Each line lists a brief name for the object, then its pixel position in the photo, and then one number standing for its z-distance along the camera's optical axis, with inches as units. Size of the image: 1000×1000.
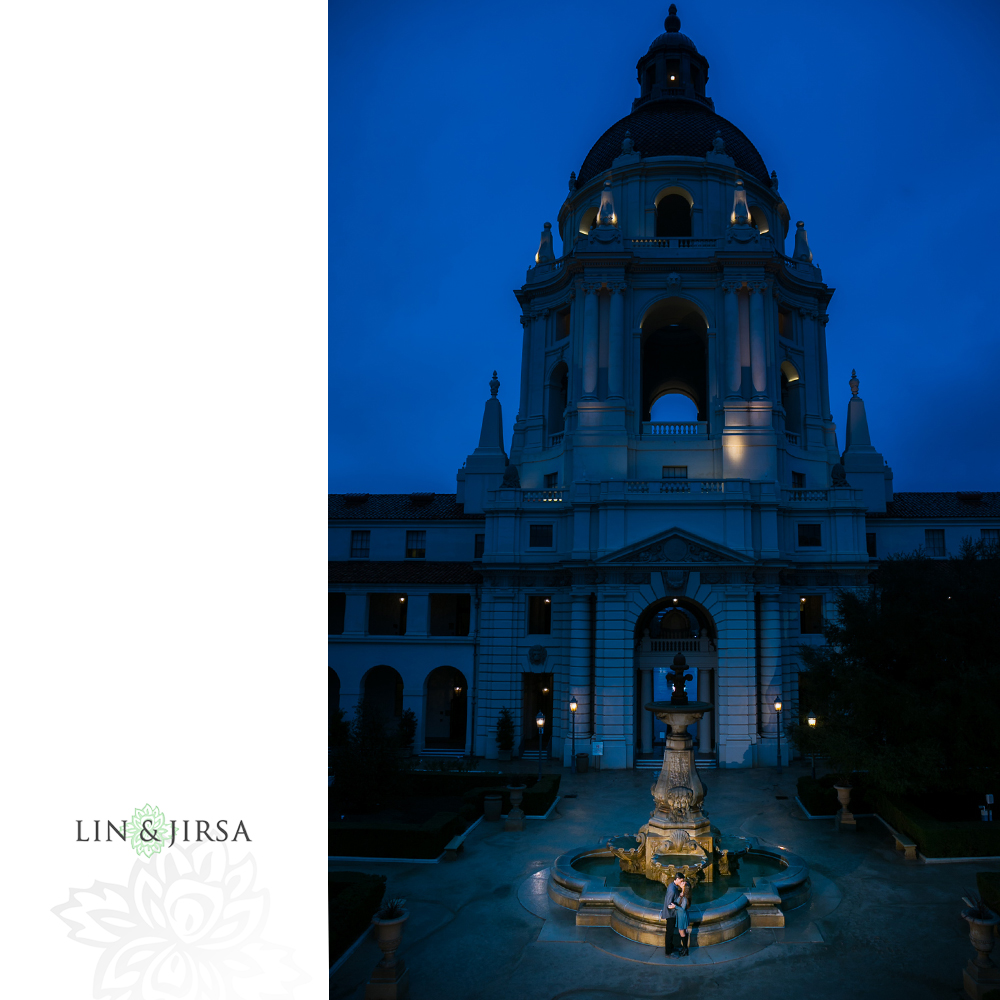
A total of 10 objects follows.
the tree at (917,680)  846.5
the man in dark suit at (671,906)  572.1
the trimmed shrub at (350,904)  568.1
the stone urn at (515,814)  970.7
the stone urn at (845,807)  956.6
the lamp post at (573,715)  1354.6
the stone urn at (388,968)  498.6
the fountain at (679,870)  617.9
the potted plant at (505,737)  1509.6
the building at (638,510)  1450.5
